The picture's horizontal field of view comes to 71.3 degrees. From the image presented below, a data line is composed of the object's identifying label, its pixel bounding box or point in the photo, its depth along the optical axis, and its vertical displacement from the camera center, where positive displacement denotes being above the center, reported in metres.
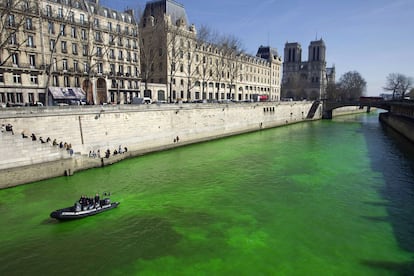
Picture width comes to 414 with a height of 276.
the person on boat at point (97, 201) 17.55 -6.25
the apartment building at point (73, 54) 37.16 +6.53
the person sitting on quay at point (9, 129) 22.08 -2.33
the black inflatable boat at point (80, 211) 16.34 -6.52
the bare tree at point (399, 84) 113.25 +5.52
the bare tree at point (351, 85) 133.50 +6.37
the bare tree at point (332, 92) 128.12 +2.79
